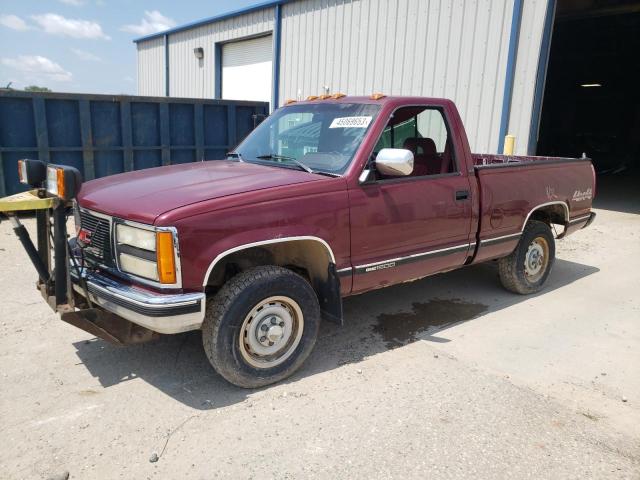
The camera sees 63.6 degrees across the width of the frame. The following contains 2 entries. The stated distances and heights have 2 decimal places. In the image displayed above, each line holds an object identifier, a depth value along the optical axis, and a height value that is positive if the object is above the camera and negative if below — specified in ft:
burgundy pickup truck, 10.07 -2.23
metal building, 30.66 +5.66
